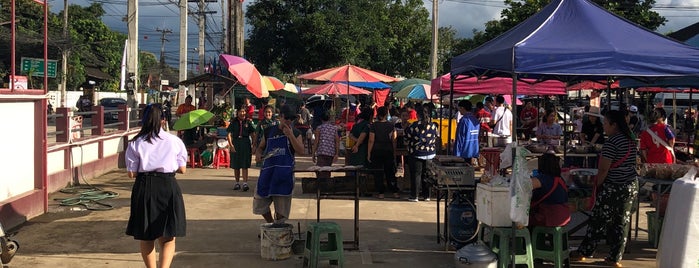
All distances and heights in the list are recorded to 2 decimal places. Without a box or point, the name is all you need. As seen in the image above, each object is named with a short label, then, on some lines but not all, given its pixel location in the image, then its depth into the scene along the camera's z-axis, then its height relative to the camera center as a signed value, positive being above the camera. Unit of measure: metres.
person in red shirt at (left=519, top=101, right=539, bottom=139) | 17.26 -0.04
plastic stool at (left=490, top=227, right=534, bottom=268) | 5.97 -1.24
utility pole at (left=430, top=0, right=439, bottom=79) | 26.44 +3.37
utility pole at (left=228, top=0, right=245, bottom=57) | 26.12 +3.58
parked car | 35.62 +0.51
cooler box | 5.91 -0.84
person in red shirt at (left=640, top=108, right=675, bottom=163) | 8.70 -0.39
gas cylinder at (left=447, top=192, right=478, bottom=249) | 6.98 -1.17
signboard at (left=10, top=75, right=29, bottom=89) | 9.03 +0.39
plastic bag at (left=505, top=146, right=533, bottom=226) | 5.63 -0.67
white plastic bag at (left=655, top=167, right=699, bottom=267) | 5.64 -0.96
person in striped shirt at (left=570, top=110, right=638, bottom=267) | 6.41 -0.70
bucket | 6.77 -1.38
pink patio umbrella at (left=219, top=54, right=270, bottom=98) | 13.62 +0.88
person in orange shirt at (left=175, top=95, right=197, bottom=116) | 15.70 +0.13
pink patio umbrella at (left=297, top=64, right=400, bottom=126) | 13.41 +0.85
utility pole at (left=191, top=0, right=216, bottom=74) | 37.31 +5.07
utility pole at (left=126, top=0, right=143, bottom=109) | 19.88 +2.18
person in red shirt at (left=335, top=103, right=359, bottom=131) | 16.90 -0.10
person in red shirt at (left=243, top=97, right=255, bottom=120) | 11.72 +0.15
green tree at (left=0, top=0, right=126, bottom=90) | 40.52 +5.05
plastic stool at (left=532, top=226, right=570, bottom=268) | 6.11 -1.26
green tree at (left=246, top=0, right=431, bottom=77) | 28.48 +3.75
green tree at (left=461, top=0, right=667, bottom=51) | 27.19 +4.80
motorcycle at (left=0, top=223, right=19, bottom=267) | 6.30 -1.41
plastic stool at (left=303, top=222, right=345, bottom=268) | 6.34 -1.35
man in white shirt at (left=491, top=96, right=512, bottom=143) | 13.61 -0.10
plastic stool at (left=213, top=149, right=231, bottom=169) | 15.41 -1.14
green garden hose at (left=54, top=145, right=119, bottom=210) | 9.93 -1.44
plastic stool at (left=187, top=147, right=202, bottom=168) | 15.30 -1.10
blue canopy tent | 5.95 +0.67
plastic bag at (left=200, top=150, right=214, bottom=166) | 15.52 -1.12
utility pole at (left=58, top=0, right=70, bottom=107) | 37.50 +3.13
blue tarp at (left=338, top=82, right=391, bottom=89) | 18.64 +0.92
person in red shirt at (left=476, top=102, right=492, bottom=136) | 15.10 -0.02
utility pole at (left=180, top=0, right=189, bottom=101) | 27.14 +3.30
